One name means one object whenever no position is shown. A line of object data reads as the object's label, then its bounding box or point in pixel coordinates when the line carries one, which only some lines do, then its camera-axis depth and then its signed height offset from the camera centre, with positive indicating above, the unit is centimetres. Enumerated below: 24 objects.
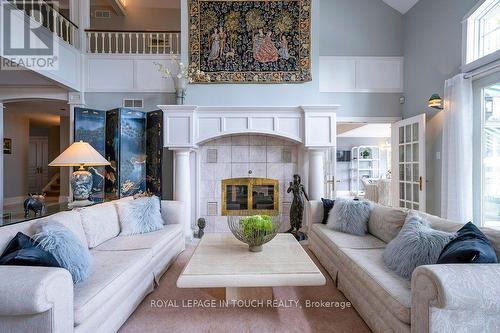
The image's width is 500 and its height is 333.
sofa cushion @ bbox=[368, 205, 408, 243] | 240 -53
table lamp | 295 +5
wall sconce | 374 +92
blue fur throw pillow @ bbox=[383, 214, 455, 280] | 168 -54
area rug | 188 -114
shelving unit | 962 +5
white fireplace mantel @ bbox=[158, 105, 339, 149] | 408 +68
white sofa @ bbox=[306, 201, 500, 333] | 119 -72
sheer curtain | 338 +21
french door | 416 +6
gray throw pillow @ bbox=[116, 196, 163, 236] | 284 -55
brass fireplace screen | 461 -49
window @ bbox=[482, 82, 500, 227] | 320 +11
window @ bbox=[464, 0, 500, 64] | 323 +172
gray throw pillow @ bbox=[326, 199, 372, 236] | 278 -55
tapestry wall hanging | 441 +213
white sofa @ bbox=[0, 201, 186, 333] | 116 -72
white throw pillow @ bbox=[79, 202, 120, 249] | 237 -53
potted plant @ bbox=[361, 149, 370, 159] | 970 +48
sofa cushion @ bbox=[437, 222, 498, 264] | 135 -45
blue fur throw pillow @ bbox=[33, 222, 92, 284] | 162 -51
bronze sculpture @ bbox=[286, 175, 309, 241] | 394 -60
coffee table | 175 -71
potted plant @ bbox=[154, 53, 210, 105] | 431 +150
